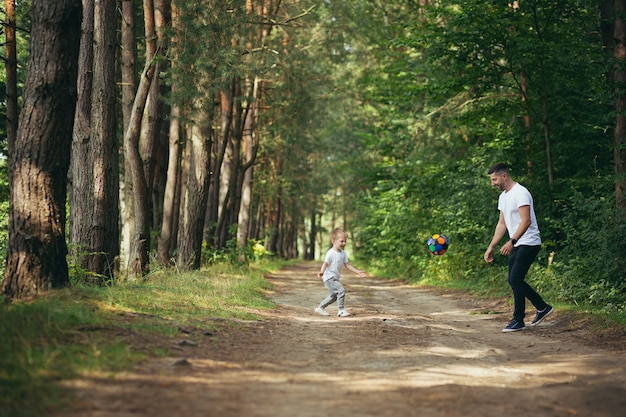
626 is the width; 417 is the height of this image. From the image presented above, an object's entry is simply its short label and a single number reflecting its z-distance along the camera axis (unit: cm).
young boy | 1202
